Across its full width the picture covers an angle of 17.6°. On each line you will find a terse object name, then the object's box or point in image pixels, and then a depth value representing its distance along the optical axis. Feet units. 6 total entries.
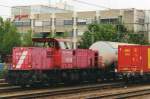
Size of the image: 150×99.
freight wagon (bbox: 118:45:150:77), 101.83
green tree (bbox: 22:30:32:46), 282.81
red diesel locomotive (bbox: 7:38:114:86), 86.84
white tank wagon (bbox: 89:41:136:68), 108.91
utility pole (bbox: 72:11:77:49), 333.21
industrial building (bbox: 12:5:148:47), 310.65
